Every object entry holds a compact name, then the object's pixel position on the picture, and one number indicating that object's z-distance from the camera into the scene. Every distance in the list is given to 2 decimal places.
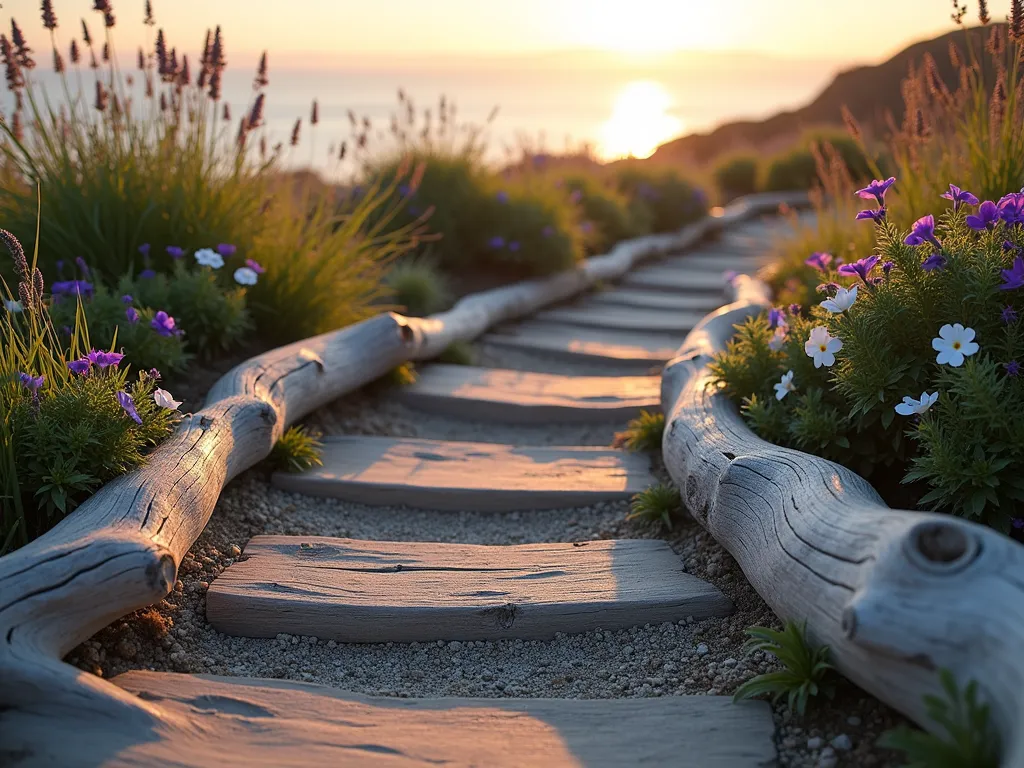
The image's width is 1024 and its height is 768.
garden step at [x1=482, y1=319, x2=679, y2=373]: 6.18
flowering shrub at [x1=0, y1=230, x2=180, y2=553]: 2.72
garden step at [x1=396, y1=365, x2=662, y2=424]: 5.01
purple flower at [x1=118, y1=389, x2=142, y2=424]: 2.84
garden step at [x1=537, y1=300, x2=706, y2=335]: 6.97
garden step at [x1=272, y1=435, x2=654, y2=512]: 3.84
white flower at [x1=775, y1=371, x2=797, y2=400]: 3.20
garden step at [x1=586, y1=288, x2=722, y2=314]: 7.70
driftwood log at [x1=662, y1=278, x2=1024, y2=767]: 1.83
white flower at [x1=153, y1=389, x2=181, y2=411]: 2.97
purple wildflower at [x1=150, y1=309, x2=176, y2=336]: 3.54
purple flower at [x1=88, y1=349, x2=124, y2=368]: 2.94
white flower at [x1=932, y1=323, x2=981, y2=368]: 2.44
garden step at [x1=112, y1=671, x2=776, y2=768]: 2.13
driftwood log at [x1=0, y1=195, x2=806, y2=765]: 2.08
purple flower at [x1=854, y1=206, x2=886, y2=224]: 2.82
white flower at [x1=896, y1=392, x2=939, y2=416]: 2.52
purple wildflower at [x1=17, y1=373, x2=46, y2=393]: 2.78
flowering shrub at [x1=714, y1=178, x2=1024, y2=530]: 2.48
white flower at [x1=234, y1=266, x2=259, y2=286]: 4.34
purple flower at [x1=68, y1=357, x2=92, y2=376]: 2.86
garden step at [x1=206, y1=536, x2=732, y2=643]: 2.84
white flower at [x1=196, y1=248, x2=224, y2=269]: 4.31
